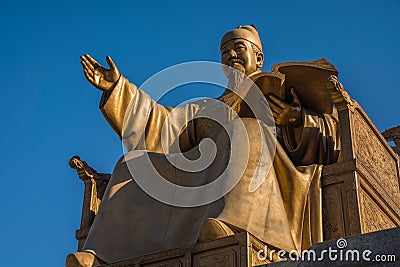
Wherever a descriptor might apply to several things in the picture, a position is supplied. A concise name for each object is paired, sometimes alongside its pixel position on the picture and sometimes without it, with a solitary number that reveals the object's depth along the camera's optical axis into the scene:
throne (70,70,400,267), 7.83
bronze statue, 8.57
